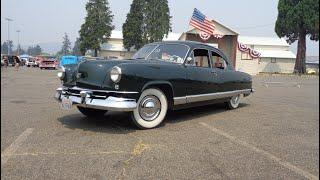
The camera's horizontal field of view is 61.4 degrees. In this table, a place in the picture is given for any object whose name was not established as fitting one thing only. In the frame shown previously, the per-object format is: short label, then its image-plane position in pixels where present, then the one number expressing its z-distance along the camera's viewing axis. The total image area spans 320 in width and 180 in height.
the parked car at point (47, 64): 30.83
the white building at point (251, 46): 33.12
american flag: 21.36
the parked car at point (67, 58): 27.40
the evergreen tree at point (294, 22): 27.53
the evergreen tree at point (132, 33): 40.14
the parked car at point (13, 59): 29.53
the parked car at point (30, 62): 37.23
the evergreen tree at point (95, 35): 38.92
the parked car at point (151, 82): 4.28
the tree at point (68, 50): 80.71
